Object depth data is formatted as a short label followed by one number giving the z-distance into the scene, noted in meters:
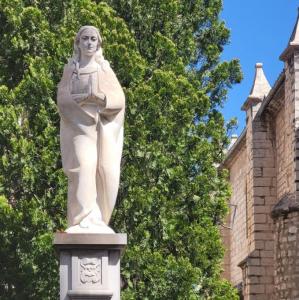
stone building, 22.48
